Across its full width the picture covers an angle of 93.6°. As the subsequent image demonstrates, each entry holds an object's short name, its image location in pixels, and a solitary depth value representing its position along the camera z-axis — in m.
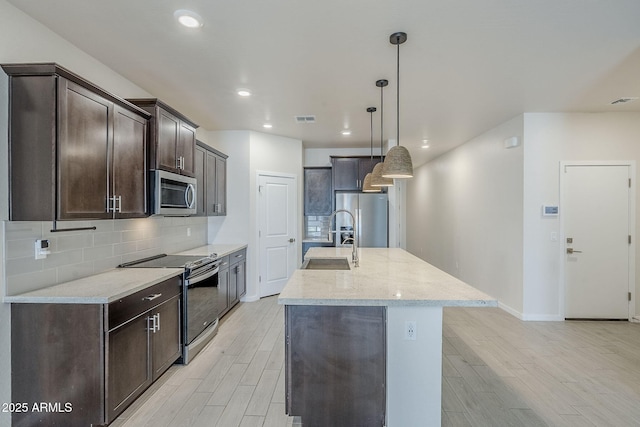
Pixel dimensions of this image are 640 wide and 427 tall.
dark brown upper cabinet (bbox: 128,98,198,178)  2.64
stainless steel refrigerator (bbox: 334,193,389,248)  5.13
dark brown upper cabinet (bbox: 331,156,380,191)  5.46
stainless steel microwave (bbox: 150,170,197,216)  2.62
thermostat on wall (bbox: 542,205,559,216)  3.87
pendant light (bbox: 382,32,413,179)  2.26
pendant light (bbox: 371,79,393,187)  3.04
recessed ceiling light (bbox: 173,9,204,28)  1.94
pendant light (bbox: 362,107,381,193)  3.46
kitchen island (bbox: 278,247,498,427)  1.83
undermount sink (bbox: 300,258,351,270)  3.08
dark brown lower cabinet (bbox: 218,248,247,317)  3.77
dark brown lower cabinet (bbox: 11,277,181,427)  1.83
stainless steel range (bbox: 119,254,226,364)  2.77
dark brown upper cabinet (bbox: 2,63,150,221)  1.79
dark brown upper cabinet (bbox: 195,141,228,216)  3.76
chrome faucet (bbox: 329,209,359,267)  2.88
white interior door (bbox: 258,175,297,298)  4.89
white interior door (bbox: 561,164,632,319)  3.84
